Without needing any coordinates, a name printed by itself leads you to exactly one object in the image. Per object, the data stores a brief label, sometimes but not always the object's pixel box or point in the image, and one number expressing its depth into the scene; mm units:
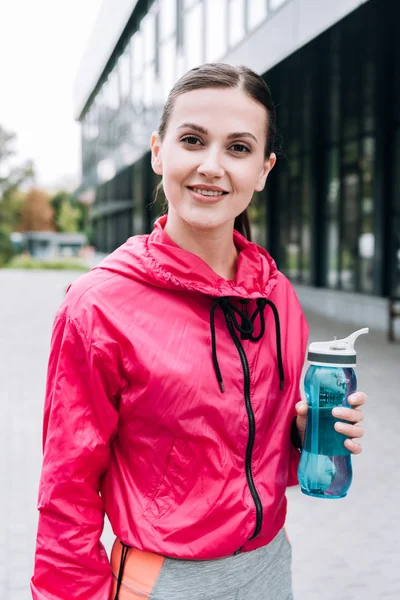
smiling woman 1555
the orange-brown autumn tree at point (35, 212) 93000
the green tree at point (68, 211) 93688
